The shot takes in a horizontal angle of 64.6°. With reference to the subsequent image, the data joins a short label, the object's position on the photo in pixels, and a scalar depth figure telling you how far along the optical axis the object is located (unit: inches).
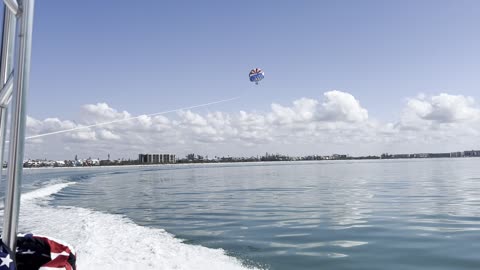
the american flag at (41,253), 90.3
